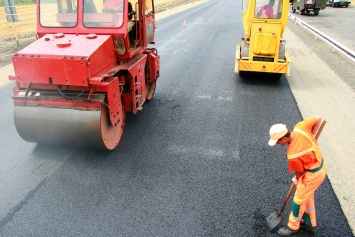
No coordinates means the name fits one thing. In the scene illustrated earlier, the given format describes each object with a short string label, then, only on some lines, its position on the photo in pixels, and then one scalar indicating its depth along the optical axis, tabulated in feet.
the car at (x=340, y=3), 114.01
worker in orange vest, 11.62
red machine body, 15.87
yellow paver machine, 29.84
